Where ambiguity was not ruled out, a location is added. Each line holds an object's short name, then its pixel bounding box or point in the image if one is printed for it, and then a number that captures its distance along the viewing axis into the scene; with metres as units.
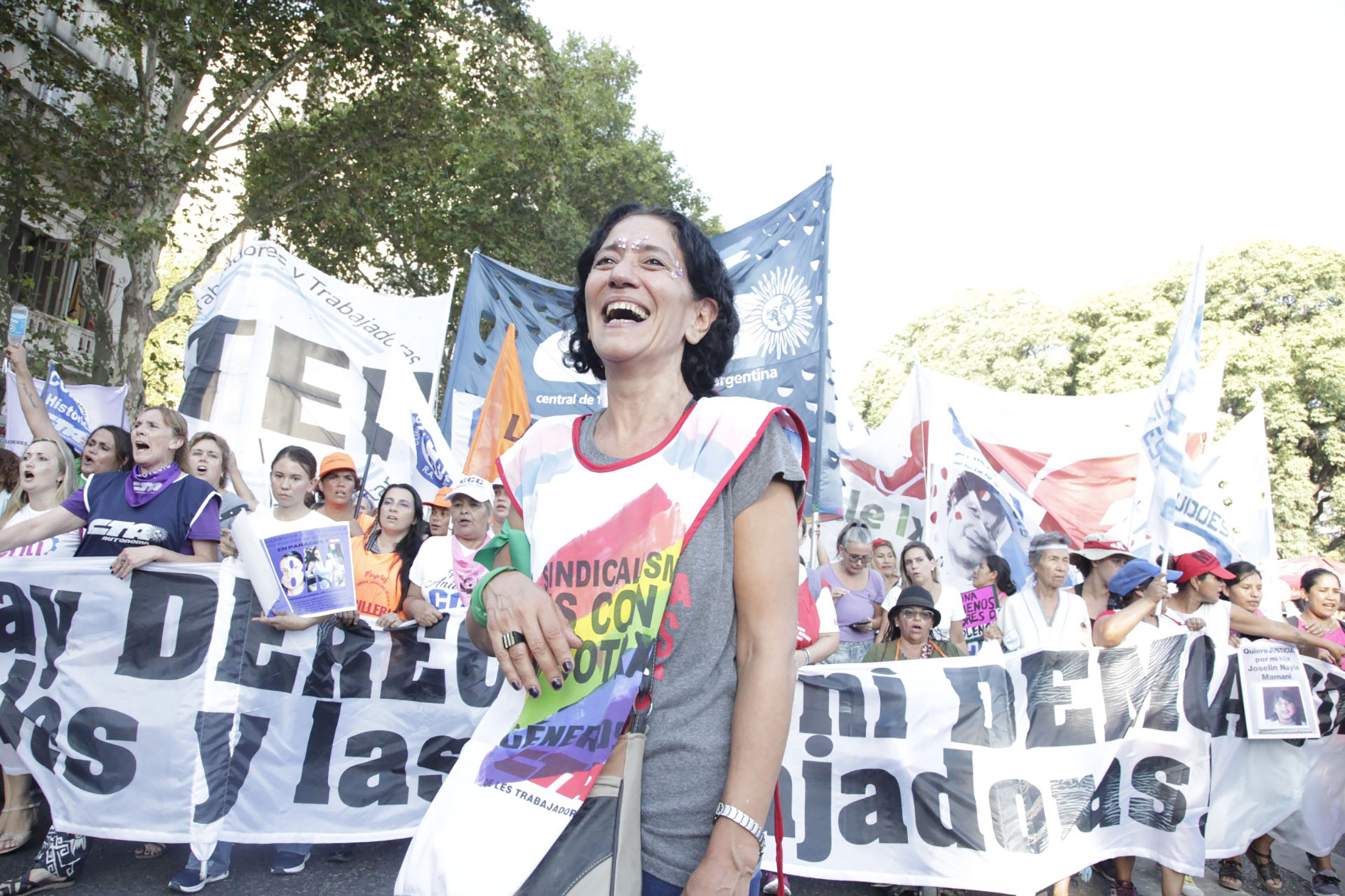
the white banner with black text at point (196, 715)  4.16
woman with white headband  5.13
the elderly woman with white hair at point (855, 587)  6.41
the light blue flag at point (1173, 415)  5.13
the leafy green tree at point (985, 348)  30.41
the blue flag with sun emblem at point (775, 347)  7.77
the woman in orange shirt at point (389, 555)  5.03
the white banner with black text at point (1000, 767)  4.48
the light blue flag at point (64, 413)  8.42
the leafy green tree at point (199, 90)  12.02
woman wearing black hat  5.33
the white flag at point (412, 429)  6.95
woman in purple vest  4.38
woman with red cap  5.50
